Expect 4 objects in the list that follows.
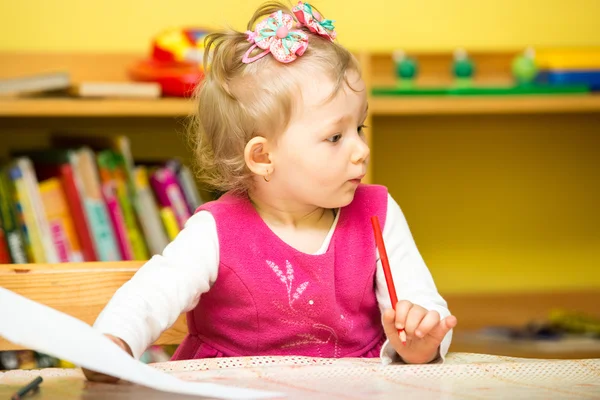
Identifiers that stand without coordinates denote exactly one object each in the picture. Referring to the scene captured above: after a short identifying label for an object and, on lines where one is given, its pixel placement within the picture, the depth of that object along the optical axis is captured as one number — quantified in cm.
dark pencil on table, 156
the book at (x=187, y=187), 282
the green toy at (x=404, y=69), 304
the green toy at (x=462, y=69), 306
